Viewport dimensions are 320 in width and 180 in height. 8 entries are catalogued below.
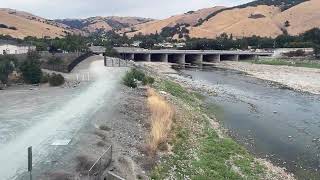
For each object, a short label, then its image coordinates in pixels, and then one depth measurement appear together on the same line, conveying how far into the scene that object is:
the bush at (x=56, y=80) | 29.66
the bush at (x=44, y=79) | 30.67
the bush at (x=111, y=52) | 66.86
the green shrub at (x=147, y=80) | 32.91
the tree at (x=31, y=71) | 30.19
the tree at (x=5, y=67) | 29.09
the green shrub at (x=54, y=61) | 38.46
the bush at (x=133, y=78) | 30.70
